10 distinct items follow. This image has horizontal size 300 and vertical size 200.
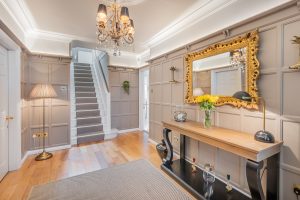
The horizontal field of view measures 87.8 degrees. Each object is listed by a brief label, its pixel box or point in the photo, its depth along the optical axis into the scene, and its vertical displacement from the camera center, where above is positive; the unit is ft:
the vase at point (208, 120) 7.75 -1.10
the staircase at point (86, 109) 14.68 -1.19
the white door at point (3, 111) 8.39 -0.77
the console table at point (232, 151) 5.14 -2.24
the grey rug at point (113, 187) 6.95 -4.36
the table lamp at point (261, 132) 5.51 -1.25
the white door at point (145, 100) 18.94 -0.27
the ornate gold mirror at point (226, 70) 6.42 +1.38
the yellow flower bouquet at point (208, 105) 7.66 -0.36
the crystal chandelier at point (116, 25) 6.26 +3.10
